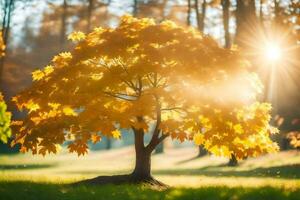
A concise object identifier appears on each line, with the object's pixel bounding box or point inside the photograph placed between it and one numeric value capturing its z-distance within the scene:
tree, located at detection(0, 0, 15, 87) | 32.50
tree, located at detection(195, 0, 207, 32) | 28.12
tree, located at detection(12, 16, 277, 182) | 11.06
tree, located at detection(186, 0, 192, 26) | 30.65
